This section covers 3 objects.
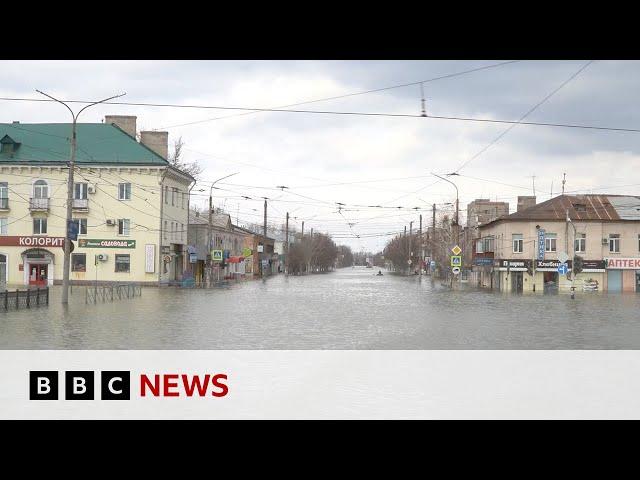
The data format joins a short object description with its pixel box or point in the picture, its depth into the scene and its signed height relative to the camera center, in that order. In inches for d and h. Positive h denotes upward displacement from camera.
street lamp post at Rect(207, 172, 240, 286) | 2089.8 +182.9
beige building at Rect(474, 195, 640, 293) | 2399.1 +78.1
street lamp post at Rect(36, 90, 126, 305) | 1151.0 +50.5
